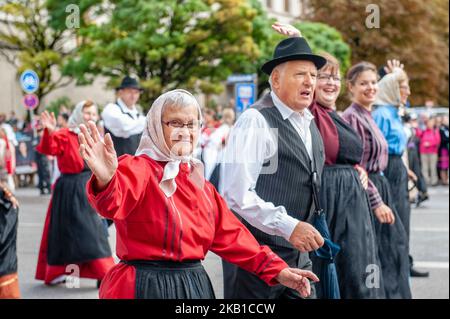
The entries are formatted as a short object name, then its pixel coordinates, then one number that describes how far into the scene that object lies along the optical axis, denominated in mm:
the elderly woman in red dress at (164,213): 3416
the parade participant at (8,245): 7004
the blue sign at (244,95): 19172
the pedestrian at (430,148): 22766
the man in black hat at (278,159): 4480
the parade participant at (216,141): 16291
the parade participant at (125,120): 8875
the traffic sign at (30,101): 13539
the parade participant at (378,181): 6410
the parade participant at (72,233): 8703
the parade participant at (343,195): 5539
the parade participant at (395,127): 7488
